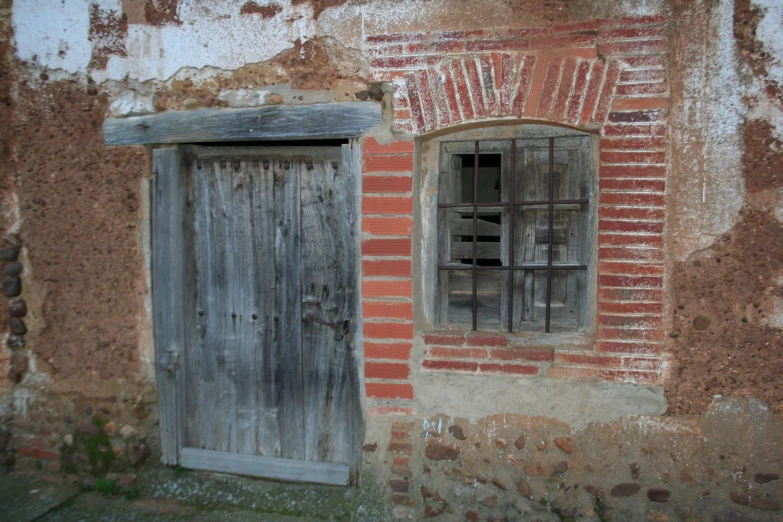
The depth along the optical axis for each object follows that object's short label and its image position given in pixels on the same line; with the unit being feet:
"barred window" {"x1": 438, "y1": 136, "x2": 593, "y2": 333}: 8.76
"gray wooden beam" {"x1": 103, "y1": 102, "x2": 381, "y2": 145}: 8.75
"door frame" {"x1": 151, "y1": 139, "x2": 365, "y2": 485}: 9.59
